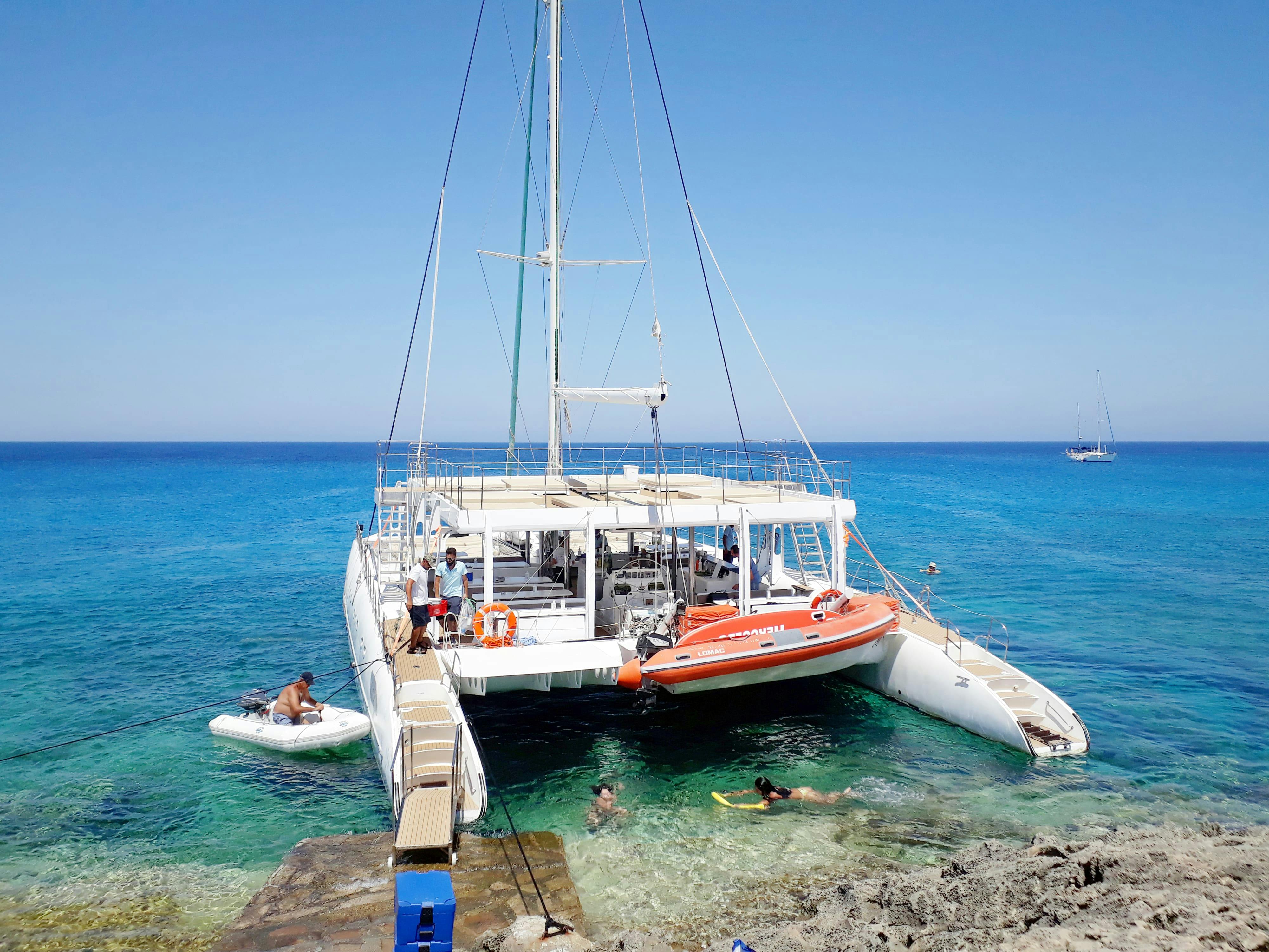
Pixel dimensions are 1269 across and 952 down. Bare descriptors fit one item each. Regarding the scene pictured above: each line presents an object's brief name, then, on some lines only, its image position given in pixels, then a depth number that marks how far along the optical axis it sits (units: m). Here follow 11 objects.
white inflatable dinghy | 11.87
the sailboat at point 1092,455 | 122.75
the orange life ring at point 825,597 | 12.95
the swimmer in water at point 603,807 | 9.73
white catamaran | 10.53
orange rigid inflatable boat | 10.95
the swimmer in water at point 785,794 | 10.15
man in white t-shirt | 11.61
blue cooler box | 6.21
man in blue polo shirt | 12.09
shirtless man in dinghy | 12.23
